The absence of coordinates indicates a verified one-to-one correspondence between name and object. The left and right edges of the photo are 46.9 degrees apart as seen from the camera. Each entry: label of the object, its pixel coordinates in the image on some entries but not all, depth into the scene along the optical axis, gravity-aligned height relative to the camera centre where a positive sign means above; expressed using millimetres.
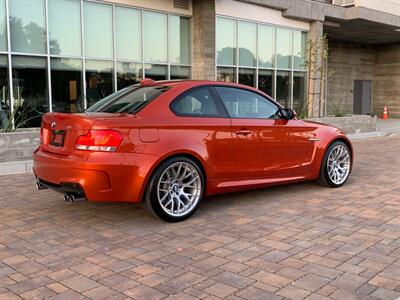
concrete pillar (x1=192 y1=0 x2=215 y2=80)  14984 +2131
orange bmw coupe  4750 -482
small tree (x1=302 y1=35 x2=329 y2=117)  16986 +1265
